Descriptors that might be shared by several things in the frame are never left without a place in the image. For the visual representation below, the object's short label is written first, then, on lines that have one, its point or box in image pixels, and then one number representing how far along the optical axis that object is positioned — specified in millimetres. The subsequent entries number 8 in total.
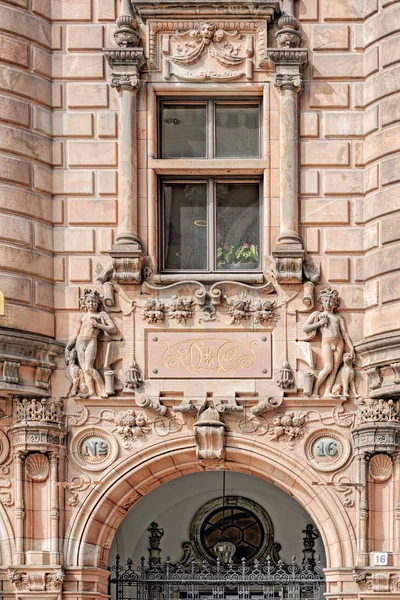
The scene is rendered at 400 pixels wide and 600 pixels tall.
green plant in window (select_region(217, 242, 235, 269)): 24234
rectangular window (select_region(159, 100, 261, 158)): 24422
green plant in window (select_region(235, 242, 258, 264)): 24203
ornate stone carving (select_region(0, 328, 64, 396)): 22922
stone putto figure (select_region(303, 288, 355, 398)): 23422
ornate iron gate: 24828
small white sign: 22953
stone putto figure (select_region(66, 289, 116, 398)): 23516
